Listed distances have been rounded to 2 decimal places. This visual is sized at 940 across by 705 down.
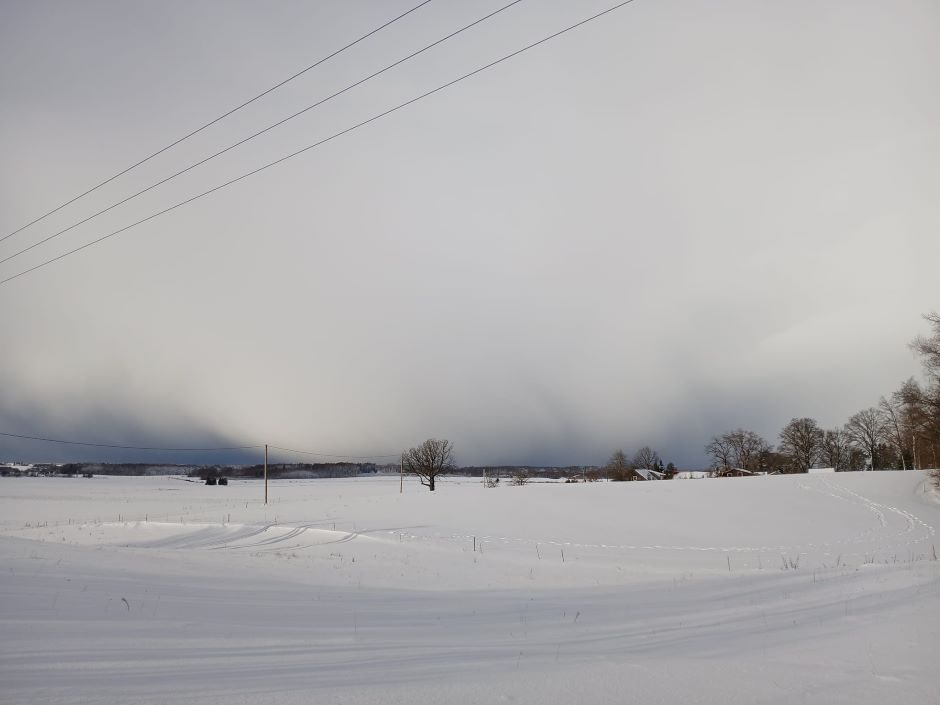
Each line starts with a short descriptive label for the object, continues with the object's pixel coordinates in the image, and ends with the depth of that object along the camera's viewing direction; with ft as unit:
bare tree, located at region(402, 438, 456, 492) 355.97
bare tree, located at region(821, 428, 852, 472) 380.58
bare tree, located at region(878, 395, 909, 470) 272.45
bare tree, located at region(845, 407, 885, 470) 347.56
